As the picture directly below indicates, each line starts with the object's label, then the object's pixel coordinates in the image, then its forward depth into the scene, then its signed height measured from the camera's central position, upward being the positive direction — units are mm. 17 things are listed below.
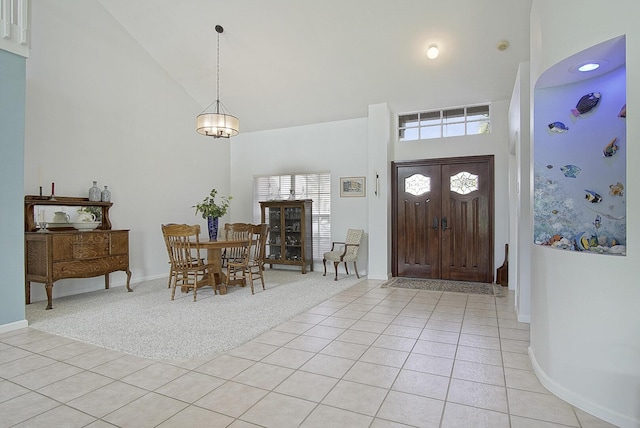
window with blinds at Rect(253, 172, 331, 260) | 6977 +460
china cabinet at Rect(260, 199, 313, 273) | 6801 -321
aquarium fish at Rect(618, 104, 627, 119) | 2314 +685
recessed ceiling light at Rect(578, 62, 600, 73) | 2272 +981
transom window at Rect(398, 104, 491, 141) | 5855 +1617
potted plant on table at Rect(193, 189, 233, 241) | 5133 +28
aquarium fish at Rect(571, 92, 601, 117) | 2498 +809
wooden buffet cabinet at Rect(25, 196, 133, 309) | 4289 -439
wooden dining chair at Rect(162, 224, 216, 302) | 4617 -465
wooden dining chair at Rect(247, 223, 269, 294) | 5208 -423
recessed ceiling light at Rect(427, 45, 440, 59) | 4758 +2239
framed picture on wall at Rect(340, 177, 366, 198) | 6641 +563
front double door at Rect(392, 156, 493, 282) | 5812 -49
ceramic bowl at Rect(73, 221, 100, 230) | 4895 -108
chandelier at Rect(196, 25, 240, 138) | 4727 +1248
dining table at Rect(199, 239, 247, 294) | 4868 -670
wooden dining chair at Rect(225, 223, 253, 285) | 5164 -581
